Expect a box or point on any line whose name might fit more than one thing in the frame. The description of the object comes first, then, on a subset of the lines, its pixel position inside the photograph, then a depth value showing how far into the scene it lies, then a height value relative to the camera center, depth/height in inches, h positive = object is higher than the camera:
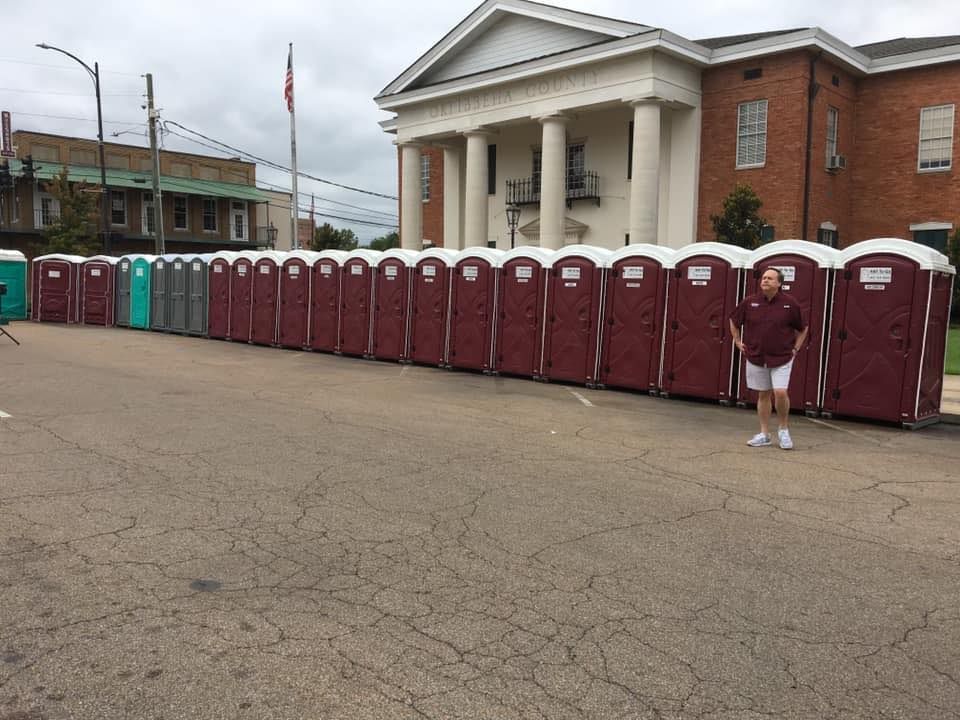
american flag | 1277.1 +306.2
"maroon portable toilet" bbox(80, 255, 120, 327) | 1025.5 -15.8
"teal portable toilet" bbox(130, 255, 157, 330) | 965.2 -14.9
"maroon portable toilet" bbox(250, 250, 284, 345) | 768.9 -16.5
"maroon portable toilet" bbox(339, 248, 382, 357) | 670.5 -14.3
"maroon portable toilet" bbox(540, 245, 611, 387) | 522.6 -17.6
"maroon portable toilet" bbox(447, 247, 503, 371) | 583.2 -16.4
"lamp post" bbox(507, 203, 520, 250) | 1230.9 +111.3
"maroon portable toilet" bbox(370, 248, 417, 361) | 641.6 -17.6
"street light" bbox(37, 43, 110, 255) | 1200.5 +182.8
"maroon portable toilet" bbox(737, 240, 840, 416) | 423.2 -4.2
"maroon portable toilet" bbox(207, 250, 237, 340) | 831.7 -13.6
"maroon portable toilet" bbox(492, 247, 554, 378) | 554.3 -17.1
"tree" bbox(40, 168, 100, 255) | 1611.7 +112.8
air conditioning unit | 1051.3 +169.1
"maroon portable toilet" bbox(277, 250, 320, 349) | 733.3 -16.9
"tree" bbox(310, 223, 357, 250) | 1786.4 +100.3
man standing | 331.6 -21.9
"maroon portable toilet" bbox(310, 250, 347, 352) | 703.1 -16.1
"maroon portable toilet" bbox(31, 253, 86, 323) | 1053.2 -9.9
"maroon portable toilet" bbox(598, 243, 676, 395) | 492.4 -17.5
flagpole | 1286.9 +196.9
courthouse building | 1021.2 +229.5
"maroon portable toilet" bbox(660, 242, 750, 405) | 461.7 -18.0
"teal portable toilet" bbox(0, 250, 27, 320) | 1068.5 -9.1
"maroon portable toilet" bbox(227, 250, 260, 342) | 799.7 -13.6
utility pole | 1237.7 +163.2
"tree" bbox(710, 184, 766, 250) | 925.8 +81.8
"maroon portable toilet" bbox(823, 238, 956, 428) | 391.9 -19.7
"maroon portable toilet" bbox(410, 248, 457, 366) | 613.0 -17.1
